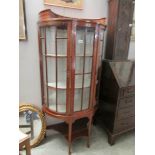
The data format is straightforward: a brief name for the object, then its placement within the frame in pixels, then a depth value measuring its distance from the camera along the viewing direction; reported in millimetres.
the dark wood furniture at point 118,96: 1739
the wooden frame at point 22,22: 1551
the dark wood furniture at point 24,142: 1092
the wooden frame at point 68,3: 1695
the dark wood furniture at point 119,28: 1849
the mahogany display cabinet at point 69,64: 1416
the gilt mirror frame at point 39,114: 1782
